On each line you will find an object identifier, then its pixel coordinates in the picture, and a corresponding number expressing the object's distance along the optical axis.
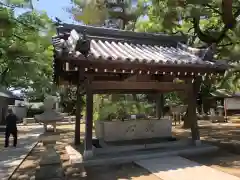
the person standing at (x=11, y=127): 8.53
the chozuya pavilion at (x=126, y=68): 5.16
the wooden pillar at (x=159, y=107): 8.57
